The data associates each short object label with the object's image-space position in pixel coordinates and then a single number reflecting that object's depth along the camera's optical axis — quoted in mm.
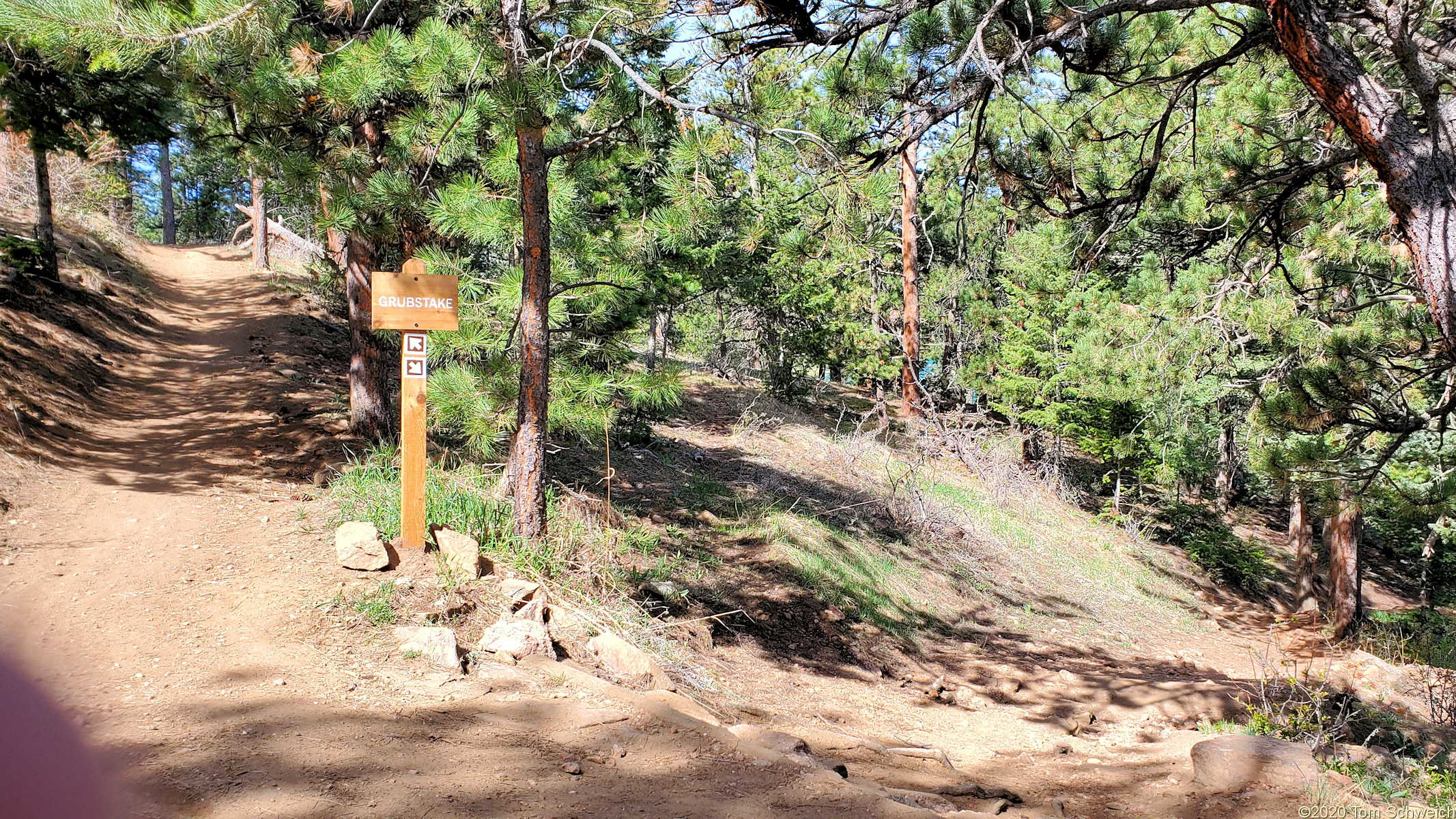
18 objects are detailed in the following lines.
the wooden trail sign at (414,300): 5410
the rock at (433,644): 4309
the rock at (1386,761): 4262
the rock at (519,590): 5219
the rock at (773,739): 4066
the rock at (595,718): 3883
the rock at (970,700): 7000
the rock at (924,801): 3779
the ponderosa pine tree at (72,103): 8336
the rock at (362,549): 5168
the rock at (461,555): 5250
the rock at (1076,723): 6297
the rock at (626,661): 4898
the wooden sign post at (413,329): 5367
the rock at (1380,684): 6922
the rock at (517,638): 4652
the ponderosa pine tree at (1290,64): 3484
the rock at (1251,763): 3720
